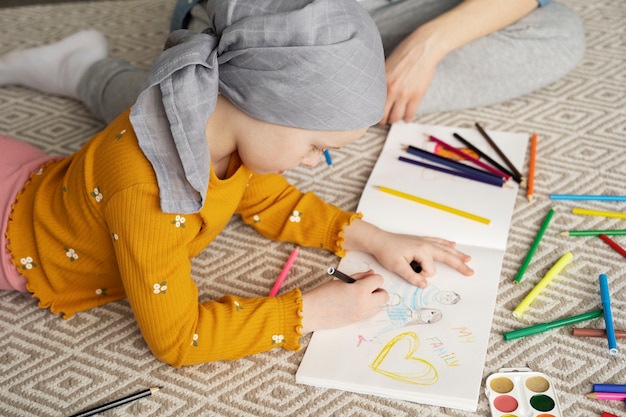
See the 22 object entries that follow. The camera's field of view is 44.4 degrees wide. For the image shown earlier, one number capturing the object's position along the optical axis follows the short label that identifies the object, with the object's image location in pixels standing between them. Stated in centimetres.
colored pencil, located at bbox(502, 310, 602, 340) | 99
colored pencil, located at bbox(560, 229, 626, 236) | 116
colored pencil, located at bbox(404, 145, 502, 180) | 126
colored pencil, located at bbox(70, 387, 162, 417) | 93
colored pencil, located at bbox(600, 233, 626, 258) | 112
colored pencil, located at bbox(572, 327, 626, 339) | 99
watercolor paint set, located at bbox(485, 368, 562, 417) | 89
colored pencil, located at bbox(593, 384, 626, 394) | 90
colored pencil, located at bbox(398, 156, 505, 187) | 125
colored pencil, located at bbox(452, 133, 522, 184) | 128
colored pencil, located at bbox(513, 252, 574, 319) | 103
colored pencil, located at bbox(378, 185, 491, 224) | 118
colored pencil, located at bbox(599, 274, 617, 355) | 96
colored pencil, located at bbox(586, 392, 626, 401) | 90
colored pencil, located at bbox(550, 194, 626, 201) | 122
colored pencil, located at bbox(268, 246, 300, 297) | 109
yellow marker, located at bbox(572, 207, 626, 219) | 119
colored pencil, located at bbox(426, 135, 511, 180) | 128
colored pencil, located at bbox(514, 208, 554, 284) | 109
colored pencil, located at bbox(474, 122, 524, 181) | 128
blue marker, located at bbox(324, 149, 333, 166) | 135
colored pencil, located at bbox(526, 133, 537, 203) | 124
